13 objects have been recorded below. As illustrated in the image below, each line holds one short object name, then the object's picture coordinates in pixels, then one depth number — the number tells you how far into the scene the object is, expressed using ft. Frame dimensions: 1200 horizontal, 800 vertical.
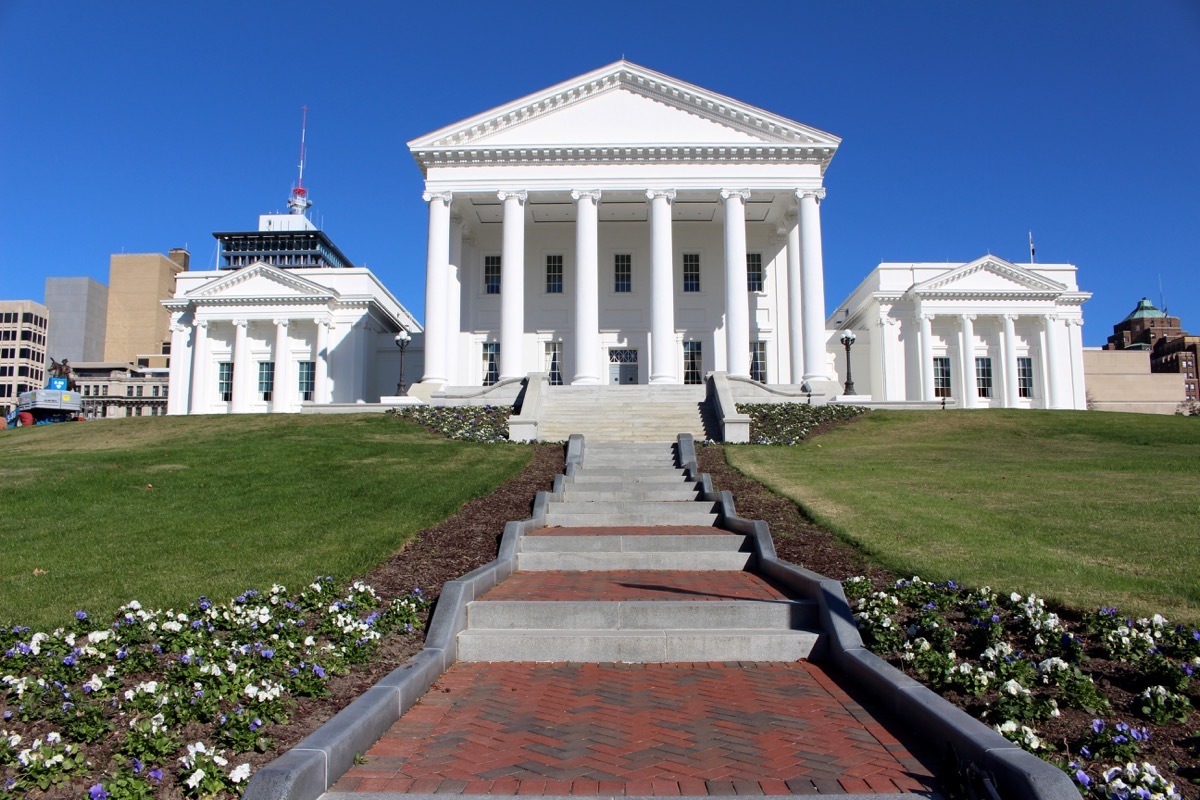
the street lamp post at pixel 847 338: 104.88
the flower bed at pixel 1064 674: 16.47
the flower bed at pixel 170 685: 15.57
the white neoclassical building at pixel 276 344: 145.89
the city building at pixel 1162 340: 399.03
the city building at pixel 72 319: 457.27
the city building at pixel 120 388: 309.42
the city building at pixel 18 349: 422.41
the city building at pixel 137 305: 456.45
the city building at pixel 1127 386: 218.79
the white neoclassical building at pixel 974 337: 143.43
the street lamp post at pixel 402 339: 112.68
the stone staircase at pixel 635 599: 25.52
